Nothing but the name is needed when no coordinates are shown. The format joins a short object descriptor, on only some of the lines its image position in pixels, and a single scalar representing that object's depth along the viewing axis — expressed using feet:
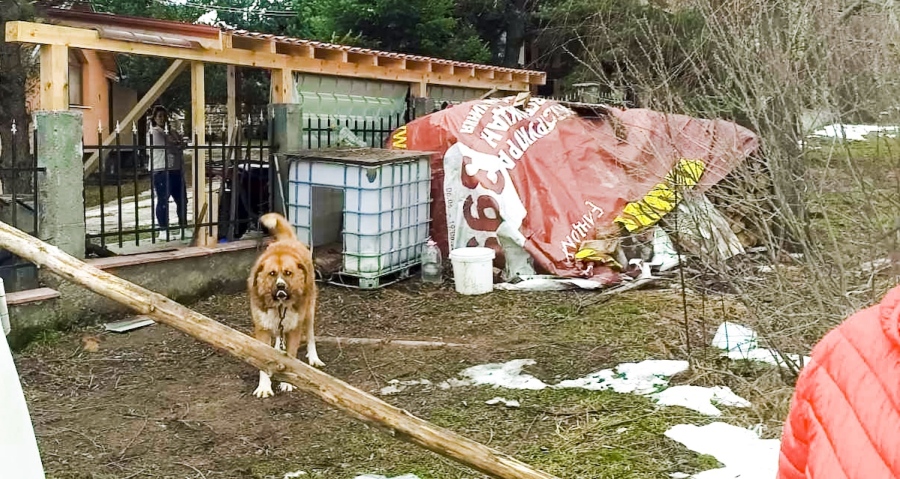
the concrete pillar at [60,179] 23.95
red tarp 31.81
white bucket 29.96
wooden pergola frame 24.08
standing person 33.83
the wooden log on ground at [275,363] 10.59
